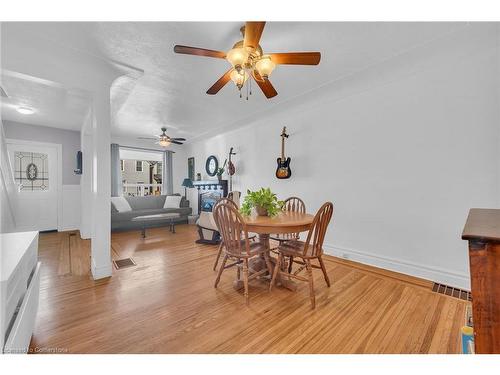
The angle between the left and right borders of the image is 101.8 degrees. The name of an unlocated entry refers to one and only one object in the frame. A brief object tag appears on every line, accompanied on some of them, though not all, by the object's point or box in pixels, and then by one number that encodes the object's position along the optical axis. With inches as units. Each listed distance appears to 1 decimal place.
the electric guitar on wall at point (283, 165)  144.1
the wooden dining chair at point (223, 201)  78.4
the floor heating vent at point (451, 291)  75.7
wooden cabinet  26.5
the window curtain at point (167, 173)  255.1
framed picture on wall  256.8
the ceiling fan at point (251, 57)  57.5
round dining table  73.6
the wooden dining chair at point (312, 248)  72.3
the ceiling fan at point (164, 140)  182.9
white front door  171.0
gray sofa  182.4
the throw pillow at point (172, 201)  223.8
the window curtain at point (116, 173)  215.5
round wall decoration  216.6
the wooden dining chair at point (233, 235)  74.0
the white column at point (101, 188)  90.9
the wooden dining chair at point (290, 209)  116.7
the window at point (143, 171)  244.8
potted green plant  90.6
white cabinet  34.9
